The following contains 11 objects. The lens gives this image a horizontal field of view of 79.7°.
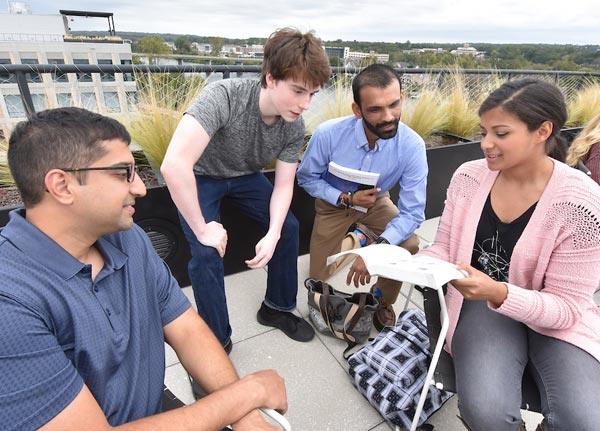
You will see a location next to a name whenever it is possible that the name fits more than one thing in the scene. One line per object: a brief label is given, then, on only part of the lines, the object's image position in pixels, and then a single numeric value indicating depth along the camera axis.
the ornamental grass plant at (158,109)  2.37
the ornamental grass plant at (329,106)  3.14
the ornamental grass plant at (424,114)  3.48
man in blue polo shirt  0.70
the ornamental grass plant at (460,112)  3.76
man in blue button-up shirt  2.00
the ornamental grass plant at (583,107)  4.73
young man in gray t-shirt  1.49
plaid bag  1.53
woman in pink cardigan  1.19
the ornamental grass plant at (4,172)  2.12
